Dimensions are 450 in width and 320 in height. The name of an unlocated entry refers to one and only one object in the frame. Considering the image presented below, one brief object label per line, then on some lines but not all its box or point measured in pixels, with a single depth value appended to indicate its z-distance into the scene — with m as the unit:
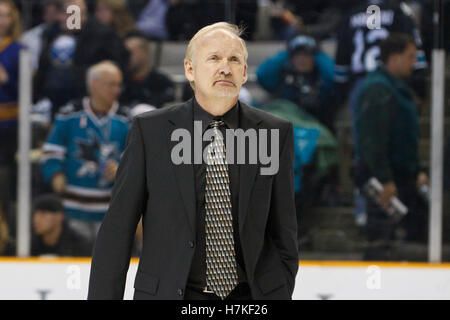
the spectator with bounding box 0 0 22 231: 9.62
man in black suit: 3.66
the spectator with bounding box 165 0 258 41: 9.31
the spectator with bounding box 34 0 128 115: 9.60
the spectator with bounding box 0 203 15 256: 9.61
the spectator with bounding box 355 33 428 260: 9.25
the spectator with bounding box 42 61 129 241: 9.53
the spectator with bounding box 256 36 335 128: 9.35
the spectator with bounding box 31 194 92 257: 9.62
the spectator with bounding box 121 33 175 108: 9.51
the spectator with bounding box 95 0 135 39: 9.57
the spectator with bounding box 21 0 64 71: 9.58
